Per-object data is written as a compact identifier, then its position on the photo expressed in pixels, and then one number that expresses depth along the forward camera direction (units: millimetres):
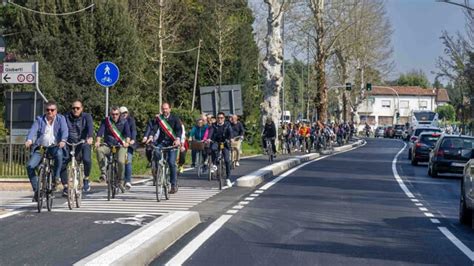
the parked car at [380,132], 113662
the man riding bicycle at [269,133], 35844
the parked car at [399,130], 101562
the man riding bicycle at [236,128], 27603
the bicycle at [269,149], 35406
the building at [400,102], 160625
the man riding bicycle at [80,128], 16172
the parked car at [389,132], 104919
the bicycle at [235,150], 28641
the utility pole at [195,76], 54938
